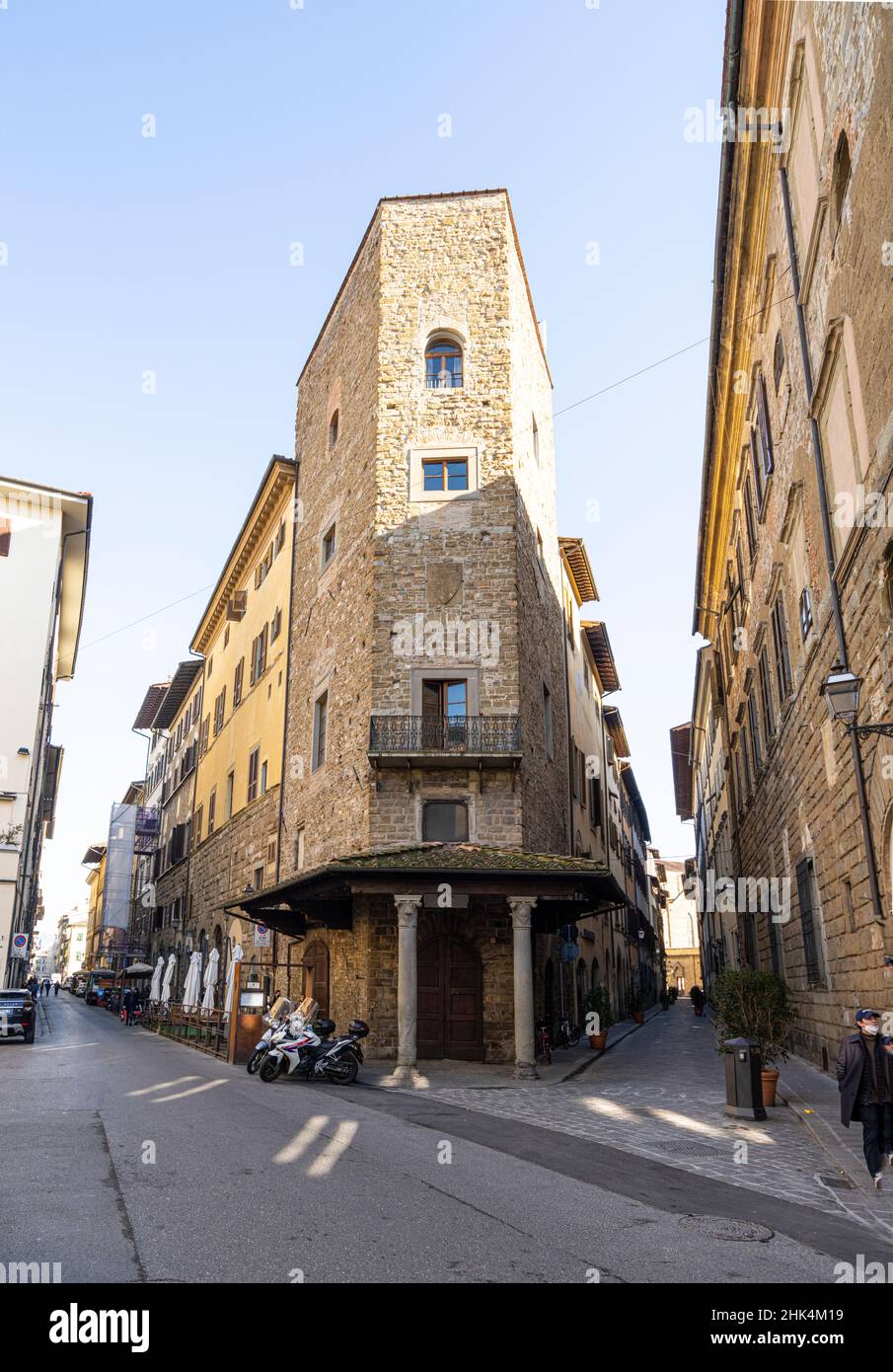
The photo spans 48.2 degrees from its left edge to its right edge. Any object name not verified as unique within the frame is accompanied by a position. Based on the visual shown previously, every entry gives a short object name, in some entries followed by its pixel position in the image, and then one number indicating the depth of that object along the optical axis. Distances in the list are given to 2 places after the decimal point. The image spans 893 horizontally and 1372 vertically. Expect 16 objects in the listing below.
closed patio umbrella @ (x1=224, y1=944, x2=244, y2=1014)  19.66
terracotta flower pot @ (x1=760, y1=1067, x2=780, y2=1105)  12.91
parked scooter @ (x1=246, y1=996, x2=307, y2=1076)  16.06
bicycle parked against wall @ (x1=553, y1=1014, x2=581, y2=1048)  22.73
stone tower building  18.75
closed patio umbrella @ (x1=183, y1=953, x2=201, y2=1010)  25.95
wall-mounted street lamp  9.76
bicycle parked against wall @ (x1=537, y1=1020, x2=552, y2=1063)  19.06
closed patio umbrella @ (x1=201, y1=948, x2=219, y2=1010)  24.73
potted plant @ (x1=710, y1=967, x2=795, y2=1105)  13.41
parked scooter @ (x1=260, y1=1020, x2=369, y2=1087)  15.48
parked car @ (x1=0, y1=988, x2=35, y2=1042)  23.77
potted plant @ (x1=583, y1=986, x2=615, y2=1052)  23.45
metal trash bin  12.04
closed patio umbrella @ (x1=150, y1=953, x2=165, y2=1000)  32.29
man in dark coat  8.11
